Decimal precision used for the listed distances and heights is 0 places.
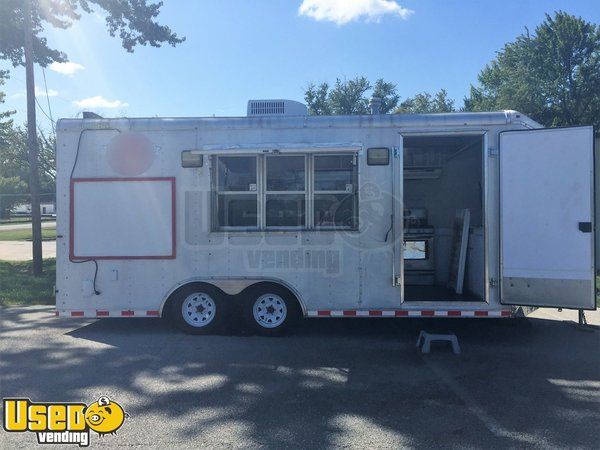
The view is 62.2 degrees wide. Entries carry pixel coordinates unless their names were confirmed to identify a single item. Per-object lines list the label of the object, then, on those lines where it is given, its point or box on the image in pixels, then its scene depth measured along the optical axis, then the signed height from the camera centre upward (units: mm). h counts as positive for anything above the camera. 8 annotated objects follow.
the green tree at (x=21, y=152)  21484 +3554
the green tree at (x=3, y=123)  16494 +4095
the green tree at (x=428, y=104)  41603 +10481
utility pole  11984 +2119
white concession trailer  6211 +94
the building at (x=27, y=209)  58650 +2097
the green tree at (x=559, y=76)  24297 +7629
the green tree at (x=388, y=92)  44719 +12141
